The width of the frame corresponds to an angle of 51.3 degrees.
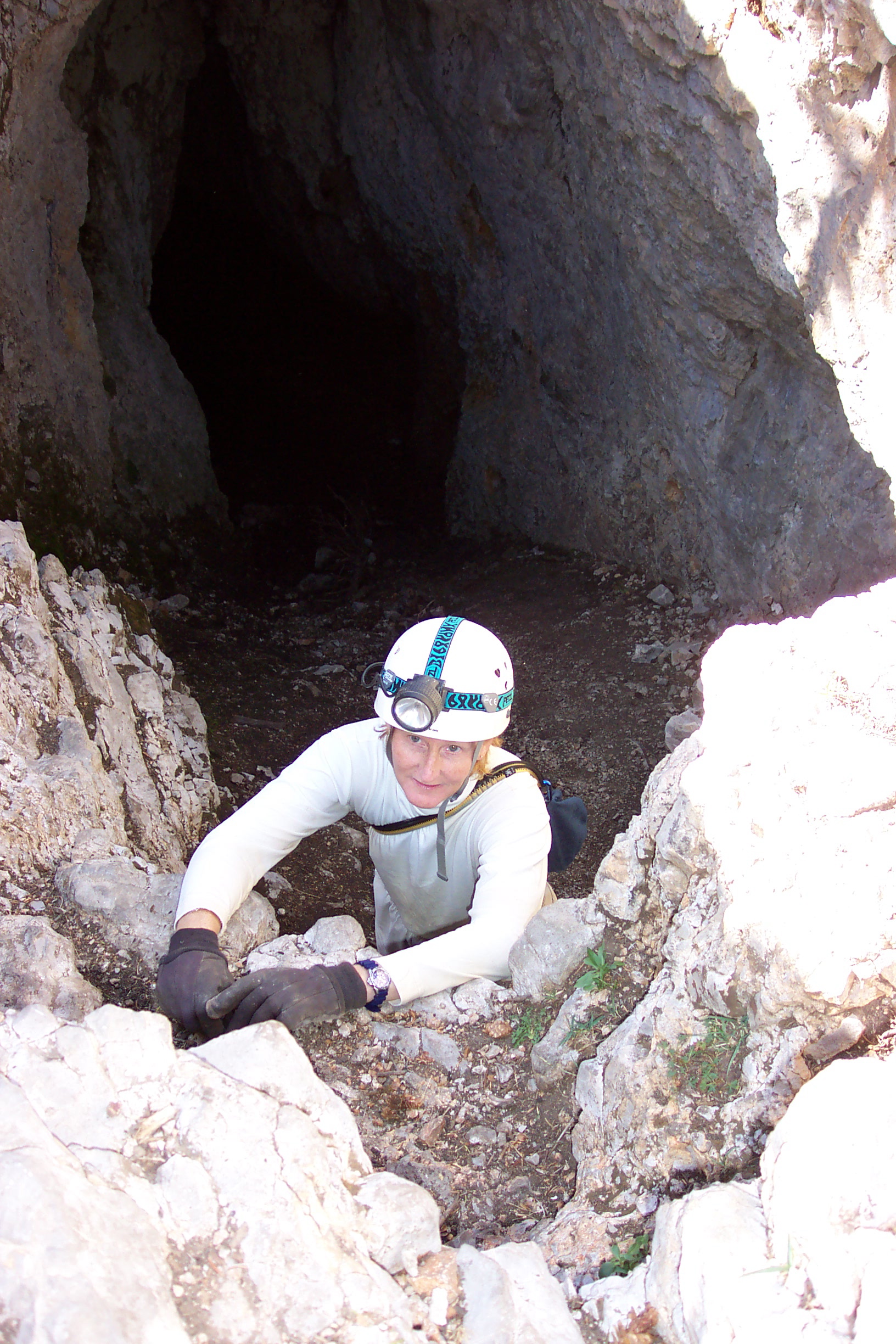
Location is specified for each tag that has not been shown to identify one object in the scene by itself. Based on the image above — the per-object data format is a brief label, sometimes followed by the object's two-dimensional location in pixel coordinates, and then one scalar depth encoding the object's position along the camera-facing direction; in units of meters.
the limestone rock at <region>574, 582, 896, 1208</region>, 1.78
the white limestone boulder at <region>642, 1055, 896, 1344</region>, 1.32
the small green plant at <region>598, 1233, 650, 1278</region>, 1.72
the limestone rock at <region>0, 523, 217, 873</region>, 3.01
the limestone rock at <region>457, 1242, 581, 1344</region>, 1.52
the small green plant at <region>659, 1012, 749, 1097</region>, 1.88
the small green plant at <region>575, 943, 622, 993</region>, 2.30
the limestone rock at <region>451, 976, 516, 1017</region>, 2.47
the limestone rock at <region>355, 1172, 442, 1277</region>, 1.60
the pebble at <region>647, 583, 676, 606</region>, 6.14
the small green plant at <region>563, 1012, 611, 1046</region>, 2.23
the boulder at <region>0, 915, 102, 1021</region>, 2.36
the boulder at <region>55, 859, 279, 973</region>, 2.66
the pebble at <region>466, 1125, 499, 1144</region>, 2.14
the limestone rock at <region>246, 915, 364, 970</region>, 2.62
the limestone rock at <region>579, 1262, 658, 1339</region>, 1.57
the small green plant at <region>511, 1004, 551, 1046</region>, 2.34
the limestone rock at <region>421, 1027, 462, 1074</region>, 2.32
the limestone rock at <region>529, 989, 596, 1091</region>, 2.21
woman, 2.35
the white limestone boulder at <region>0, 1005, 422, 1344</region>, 1.32
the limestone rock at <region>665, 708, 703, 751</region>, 5.07
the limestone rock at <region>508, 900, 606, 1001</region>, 2.41
